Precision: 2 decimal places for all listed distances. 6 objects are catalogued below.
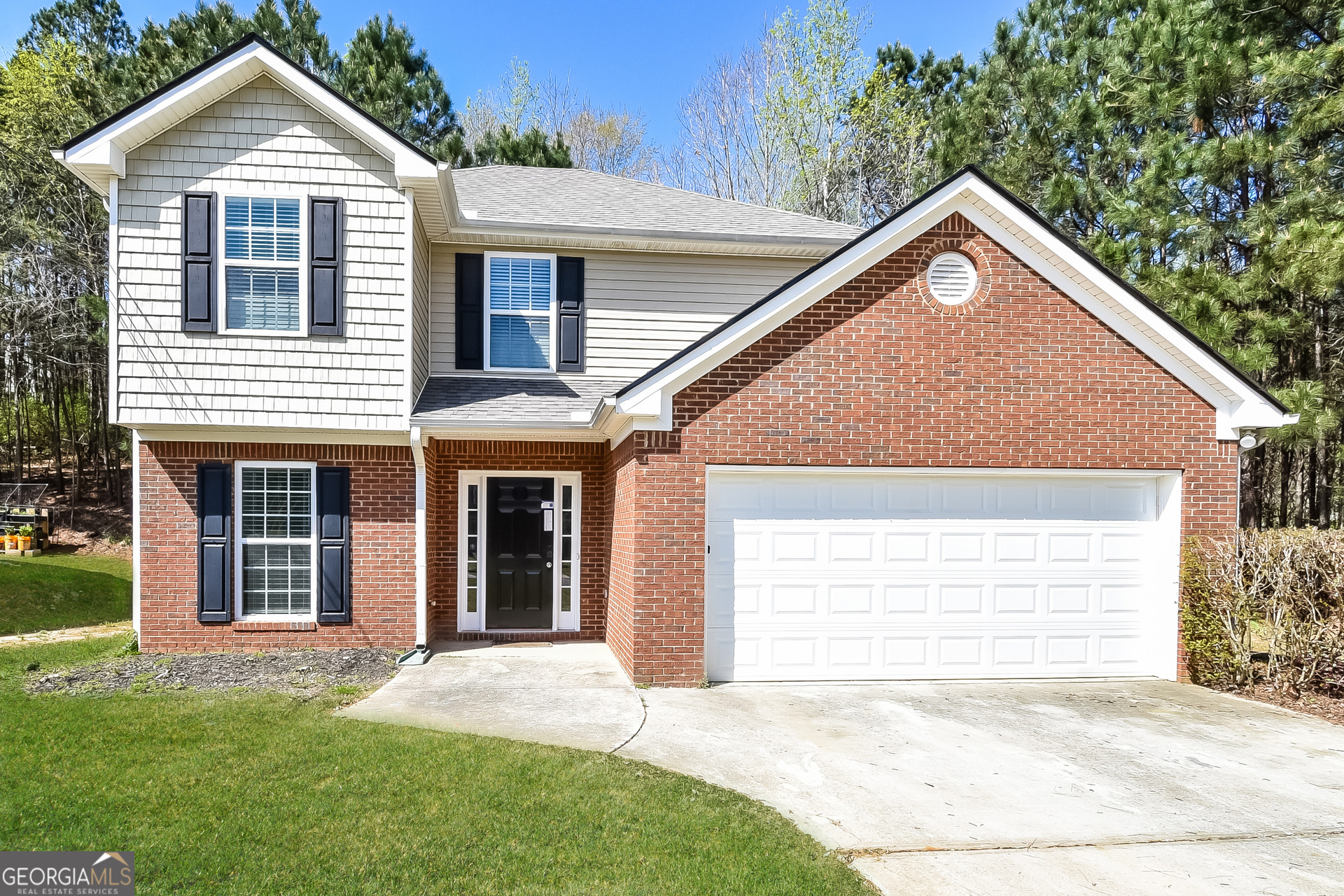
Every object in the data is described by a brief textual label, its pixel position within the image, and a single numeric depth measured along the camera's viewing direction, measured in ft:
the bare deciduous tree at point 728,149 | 82.17
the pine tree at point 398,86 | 67.05
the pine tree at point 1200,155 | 43.98
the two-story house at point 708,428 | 27.22
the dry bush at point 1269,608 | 26.00
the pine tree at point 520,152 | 69.97
